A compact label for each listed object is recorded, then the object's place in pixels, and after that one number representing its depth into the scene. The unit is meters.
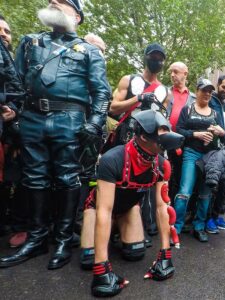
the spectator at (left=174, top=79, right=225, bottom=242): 3.21
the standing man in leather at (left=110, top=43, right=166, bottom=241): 3.16
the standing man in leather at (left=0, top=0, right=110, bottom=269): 2.54
